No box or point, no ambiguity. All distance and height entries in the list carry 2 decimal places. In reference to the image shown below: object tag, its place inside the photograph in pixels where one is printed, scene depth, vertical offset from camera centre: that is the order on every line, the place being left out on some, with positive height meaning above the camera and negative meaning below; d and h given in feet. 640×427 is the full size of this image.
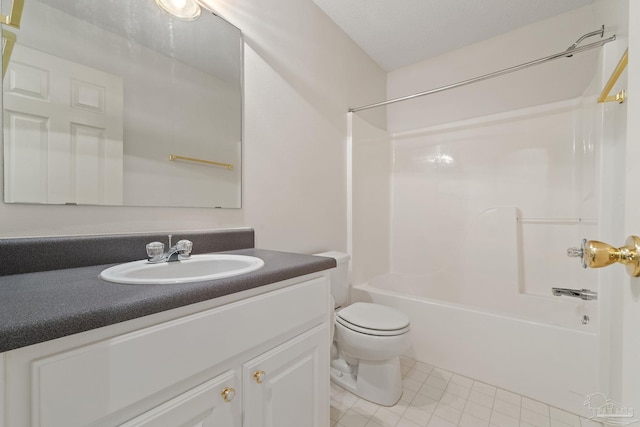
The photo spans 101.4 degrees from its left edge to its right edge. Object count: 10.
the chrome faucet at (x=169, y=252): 2.91 -0.45
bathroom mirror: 2.58 +1.30
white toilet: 4.46 -2.36
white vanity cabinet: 1.39 -1.10
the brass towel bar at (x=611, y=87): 2.91 +1.62
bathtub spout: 4.30 -1.32
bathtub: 4.45 -2.50
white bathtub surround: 4.76 -0.88
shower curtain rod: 3.93 +2.68
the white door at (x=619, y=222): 1.36 -0.07
